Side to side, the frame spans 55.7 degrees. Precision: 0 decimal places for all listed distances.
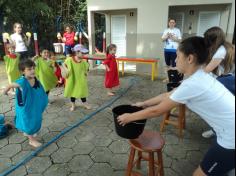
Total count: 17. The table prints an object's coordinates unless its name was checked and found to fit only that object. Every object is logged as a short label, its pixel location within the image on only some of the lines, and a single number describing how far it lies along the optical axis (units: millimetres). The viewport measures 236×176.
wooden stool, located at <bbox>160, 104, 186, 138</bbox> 3635
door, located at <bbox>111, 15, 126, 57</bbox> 9423
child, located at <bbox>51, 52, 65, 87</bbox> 6471
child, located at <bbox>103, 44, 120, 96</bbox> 5738
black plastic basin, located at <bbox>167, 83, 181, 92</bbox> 3664
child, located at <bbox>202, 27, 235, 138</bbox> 3057
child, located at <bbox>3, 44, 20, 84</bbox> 5465
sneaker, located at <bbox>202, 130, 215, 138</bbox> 3695
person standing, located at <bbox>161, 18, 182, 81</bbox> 6492
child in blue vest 3133
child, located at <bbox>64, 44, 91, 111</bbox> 4539
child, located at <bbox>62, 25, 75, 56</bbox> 8677
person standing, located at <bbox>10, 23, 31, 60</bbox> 6211
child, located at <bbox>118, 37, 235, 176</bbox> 1611
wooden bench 7162
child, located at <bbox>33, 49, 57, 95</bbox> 4957
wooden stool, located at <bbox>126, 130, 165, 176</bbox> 2176
